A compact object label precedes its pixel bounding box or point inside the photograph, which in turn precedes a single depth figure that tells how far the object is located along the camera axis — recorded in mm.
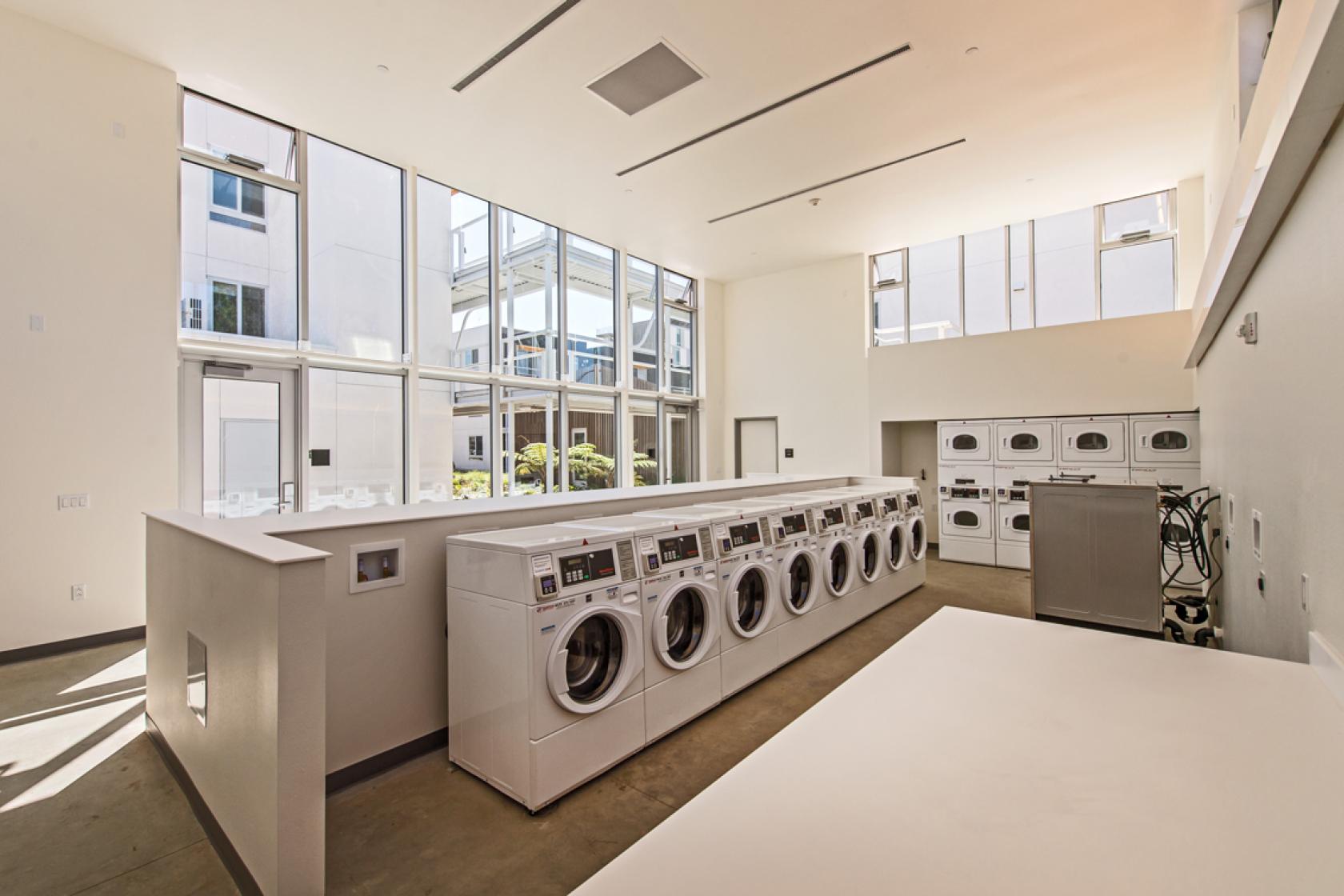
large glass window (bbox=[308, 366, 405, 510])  5301
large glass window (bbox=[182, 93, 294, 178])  4660
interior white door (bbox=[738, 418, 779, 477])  9281
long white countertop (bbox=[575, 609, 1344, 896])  650
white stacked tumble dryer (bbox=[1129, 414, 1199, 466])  5547
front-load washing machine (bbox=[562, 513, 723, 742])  2637
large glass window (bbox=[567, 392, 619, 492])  7727
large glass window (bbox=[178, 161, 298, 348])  4641
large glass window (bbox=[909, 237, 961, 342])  7703
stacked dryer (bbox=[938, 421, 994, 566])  6656
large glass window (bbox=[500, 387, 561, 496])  6898
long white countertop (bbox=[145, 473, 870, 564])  1754
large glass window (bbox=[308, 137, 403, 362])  5305
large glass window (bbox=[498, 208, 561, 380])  6820
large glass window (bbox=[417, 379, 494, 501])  6098
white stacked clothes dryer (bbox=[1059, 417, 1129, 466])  5938
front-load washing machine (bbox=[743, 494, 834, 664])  3572
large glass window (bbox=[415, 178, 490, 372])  6055
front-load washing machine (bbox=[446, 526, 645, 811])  2178
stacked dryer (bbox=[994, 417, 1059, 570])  6312
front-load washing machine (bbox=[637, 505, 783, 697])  3117
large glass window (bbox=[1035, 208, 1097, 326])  6781
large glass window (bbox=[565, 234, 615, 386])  7609
